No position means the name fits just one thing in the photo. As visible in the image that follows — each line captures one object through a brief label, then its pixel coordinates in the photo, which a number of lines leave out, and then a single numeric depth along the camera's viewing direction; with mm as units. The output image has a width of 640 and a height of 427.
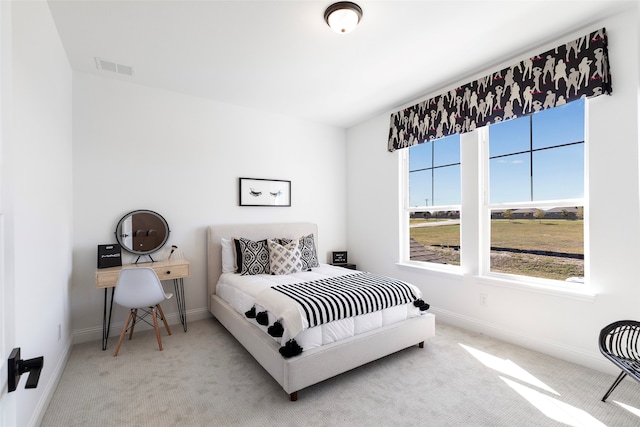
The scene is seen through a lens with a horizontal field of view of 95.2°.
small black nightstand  4656
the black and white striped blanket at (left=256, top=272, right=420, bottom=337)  2156
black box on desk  2939
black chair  1756
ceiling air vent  2857
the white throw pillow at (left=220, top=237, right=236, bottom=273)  3604
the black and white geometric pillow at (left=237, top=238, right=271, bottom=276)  3410
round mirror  3197
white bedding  2178
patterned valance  2320
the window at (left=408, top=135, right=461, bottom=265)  3547
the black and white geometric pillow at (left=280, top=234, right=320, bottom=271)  3748
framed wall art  4023
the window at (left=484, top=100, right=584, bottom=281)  2586
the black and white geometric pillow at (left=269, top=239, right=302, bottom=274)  3412
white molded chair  2676
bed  2039
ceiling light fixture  2080
